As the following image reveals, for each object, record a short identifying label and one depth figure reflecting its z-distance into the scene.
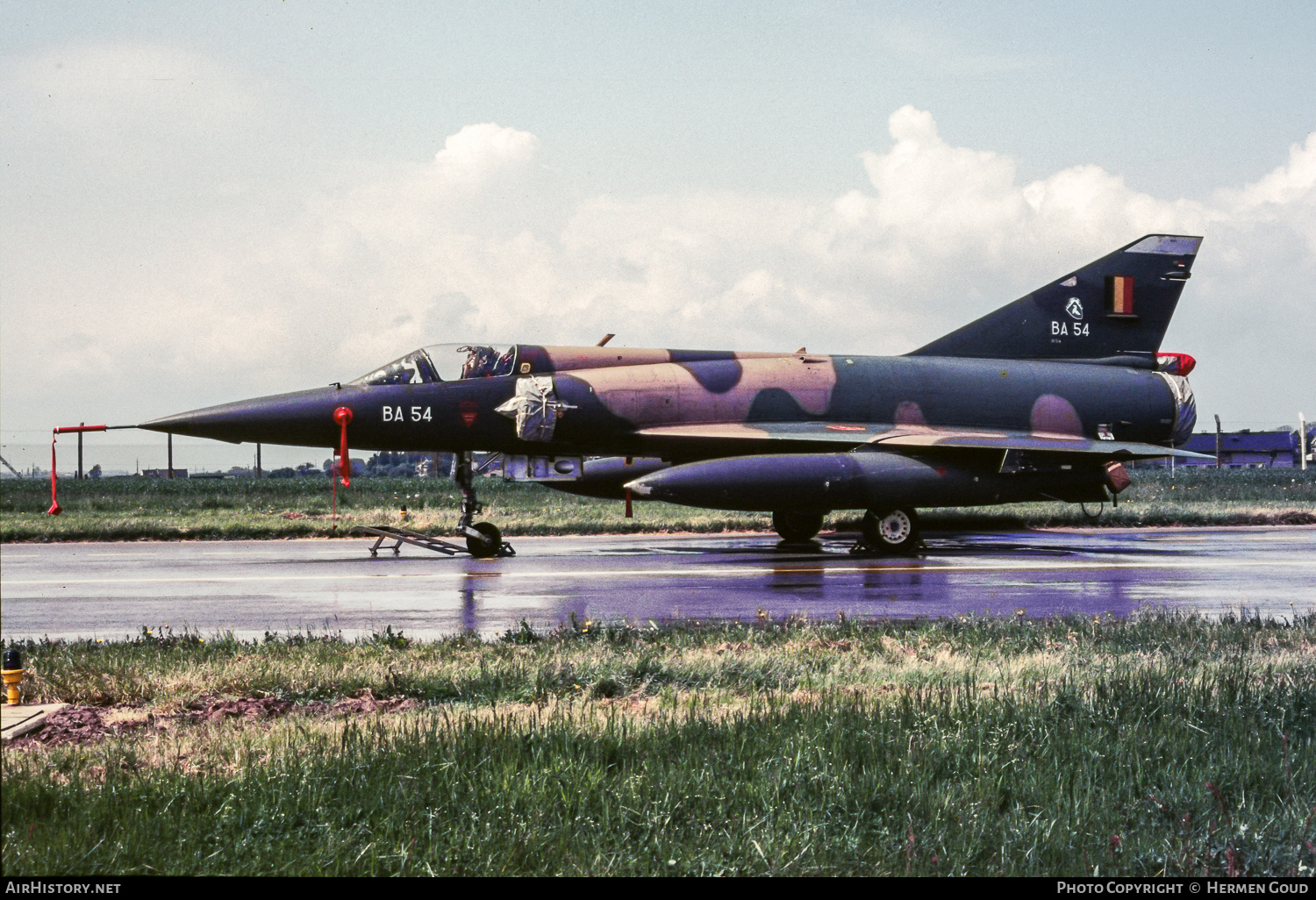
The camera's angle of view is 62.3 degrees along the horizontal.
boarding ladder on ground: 17.09
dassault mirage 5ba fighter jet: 17.14
